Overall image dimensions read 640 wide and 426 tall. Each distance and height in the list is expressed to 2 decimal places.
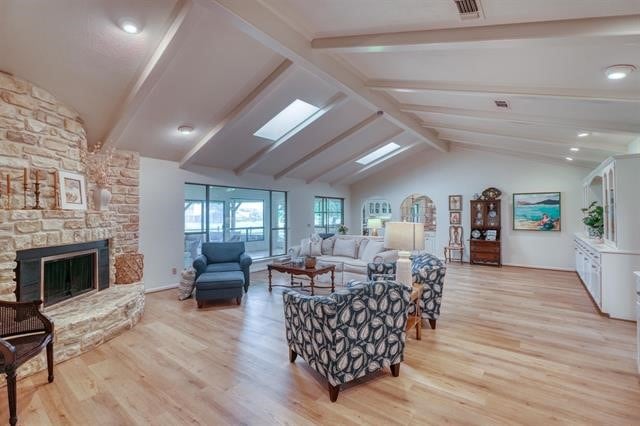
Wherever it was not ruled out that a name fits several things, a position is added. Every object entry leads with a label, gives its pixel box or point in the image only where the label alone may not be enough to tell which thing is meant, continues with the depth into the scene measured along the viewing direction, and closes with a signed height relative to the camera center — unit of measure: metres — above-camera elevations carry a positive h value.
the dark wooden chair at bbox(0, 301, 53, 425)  2.34 -0.93
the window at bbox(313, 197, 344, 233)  9.76 +0.02
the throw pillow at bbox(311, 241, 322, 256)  6.49 -0.73
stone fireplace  2.95 -0.28
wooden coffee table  4.98 -0.95
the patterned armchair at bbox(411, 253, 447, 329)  3.61 -0.89
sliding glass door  6.51 -0.10
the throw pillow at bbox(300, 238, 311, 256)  6.56 -0.74
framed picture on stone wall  3.64 +0.31
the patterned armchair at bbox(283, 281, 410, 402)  2.28 -0.92
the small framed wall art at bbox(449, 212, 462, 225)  8.54 -0.11
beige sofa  5.66 -0.79
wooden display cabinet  7.79 -0.50
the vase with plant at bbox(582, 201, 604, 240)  4.88 -0.12
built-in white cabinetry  3.78 -0.43
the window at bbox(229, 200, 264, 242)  7.46 -0.14
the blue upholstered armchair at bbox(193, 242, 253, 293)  5.27 -0.79
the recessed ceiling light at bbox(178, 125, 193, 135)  4.82 +1.39
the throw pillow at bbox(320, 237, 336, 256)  6.54 -0.71
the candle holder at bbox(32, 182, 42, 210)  3.31 +0.22
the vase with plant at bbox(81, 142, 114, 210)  4.17 +0.61
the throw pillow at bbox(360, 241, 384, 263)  5.71 -0.69
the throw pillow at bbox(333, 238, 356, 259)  6.21 -0.70
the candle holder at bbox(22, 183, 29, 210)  3.25 +0.23
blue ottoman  4.45 -1.09
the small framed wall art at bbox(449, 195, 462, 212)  8.51 +0.33
